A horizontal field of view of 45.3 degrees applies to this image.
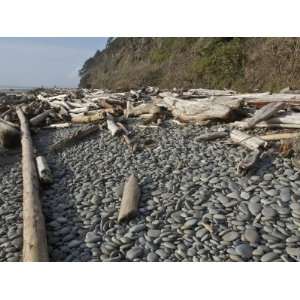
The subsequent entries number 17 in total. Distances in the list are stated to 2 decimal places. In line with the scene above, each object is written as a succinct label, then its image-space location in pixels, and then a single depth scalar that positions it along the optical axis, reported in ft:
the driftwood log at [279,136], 21.66
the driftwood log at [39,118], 38.49
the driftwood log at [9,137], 30.89
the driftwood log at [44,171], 20.60
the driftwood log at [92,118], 34.76
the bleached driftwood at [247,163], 17.81
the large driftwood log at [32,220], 12.61
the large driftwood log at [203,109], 26.99
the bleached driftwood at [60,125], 37.04
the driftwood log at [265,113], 23.99
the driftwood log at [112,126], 28.14
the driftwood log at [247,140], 20.47
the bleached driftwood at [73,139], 28.17
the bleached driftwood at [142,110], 33.03
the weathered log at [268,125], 23.30
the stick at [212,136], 23.88
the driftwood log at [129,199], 15.32
